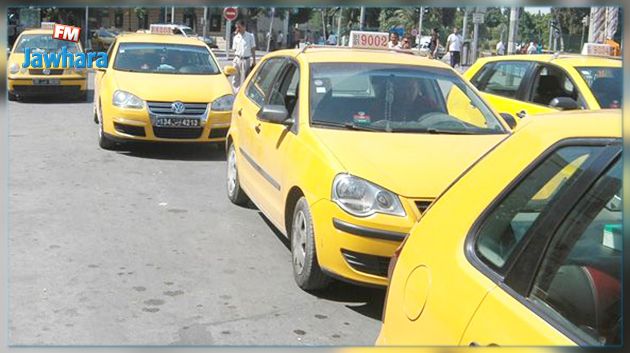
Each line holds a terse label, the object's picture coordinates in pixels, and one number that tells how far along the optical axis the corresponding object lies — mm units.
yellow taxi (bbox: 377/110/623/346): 1970
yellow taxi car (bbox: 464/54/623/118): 7398
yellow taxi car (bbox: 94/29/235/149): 9320
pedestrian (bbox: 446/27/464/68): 20062
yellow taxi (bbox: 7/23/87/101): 13945
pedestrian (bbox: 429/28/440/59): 16484
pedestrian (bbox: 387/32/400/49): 16278
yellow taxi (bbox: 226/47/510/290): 4395
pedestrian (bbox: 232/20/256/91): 17406
